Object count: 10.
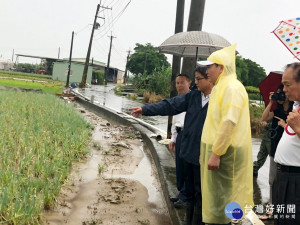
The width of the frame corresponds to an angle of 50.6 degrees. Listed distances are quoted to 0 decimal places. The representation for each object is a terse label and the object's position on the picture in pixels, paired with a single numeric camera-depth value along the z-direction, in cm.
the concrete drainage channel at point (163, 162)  307
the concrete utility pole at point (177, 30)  663
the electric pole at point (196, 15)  585
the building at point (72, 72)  4366
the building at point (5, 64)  6519
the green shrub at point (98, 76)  4853
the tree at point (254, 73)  5781
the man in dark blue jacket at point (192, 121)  269
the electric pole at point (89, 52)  3158
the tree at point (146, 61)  4975
